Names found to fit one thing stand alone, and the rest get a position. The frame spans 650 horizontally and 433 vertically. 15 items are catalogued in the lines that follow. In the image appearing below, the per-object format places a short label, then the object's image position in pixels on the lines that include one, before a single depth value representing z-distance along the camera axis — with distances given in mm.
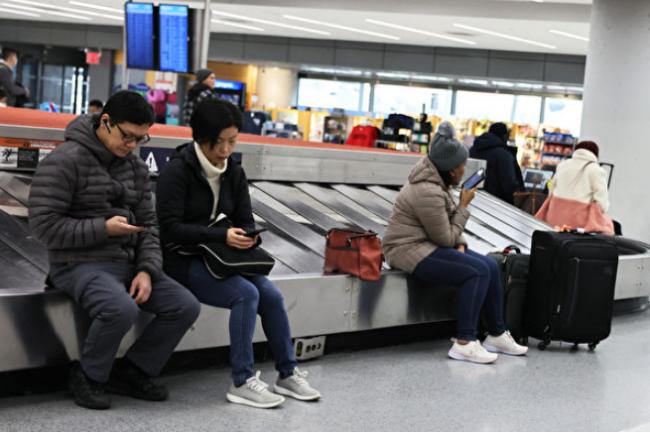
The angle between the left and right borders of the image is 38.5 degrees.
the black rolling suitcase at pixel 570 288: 6062
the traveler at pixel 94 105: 15930
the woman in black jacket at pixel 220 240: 4188
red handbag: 5406
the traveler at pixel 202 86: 10258
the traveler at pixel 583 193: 8758
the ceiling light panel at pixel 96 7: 21406
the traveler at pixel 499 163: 10461
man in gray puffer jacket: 3777
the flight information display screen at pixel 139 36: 11484
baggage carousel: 3979
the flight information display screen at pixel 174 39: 11125
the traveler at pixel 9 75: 12242
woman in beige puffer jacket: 5582
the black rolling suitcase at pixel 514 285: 6270
